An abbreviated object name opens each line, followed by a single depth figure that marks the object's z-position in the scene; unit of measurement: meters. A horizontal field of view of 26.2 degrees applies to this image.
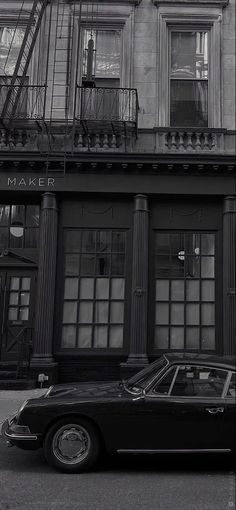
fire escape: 11.62
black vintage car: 5.70
